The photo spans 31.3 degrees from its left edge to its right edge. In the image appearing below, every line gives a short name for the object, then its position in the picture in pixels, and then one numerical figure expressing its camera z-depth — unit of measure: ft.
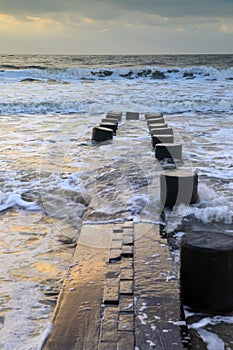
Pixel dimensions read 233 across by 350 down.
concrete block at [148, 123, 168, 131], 30.86
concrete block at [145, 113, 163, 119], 37.27
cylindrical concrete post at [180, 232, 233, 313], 8.44
